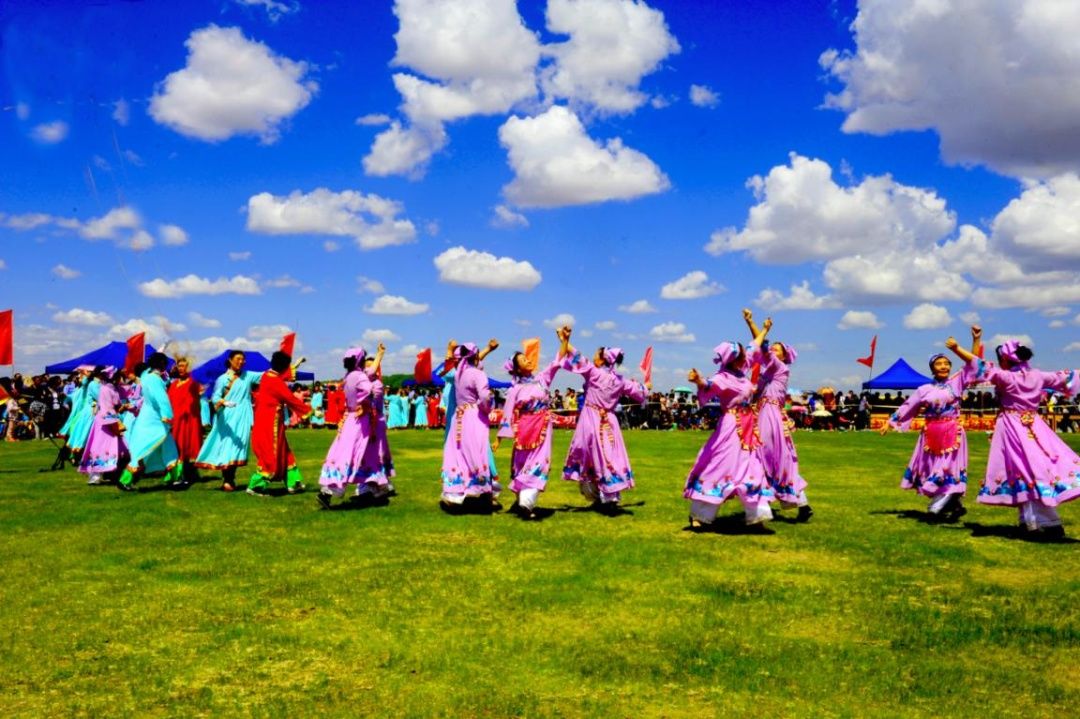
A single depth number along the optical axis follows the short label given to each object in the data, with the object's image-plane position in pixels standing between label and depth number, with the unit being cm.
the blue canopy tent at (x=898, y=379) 4069
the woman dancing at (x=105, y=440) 1634
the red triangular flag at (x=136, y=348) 2856
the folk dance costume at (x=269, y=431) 1451
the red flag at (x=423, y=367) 1932
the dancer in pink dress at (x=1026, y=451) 1038
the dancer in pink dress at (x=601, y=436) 1257
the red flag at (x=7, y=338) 1812
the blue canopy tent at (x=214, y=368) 3466
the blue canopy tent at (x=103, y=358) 3434
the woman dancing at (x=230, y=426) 1523
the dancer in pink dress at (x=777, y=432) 1195
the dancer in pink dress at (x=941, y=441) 1182
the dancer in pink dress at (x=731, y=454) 1063
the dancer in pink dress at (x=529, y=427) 1205
